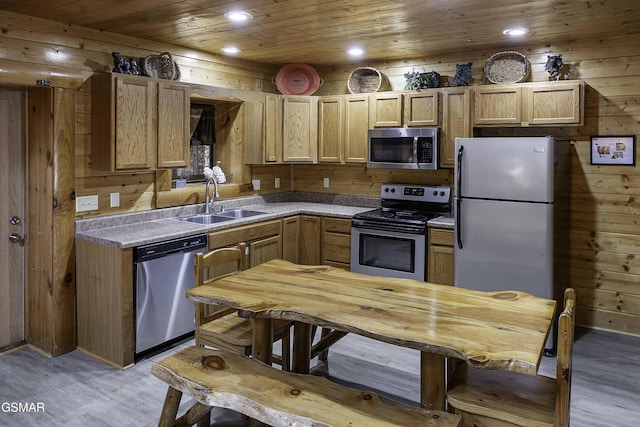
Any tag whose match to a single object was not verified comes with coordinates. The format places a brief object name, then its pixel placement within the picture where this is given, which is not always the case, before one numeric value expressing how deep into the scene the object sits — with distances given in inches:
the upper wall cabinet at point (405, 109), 183.8
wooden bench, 74.4
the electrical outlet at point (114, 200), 159.0
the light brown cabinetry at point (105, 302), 135.3
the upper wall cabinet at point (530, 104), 158.2
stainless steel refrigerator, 147.6
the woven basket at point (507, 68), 172.0
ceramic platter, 215.0
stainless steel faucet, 186.2
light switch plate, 150.1
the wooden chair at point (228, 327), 107.0
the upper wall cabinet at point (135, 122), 146.4
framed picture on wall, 161.8
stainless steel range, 175.5
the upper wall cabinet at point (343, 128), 200.4
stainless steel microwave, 183.3
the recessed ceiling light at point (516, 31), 150.2
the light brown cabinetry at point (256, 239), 162.2
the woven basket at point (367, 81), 202.5
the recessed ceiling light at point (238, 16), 133.2
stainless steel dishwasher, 138.9
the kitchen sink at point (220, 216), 180.1
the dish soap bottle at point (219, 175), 188.5
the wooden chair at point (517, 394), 74.4
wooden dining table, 76.9
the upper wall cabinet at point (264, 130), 199.5
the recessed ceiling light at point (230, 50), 179.3
